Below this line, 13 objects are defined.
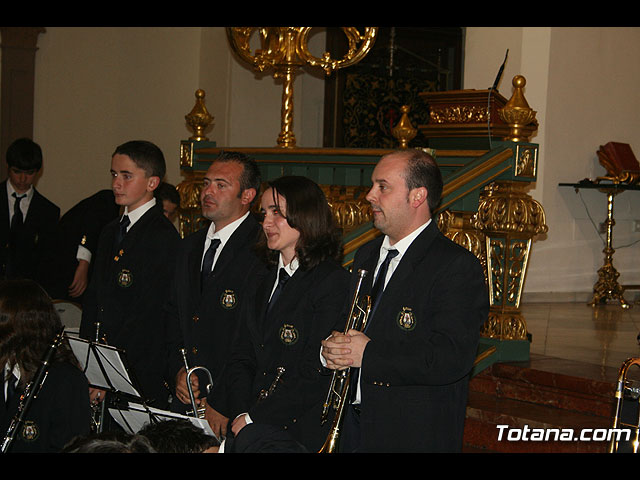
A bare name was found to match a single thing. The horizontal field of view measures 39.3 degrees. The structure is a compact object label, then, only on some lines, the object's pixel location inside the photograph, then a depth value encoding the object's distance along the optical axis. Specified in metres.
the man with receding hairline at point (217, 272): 4.16
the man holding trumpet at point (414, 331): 3.17
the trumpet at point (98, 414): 4.39
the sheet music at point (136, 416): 3.17
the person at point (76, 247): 6.45
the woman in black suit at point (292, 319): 3.56
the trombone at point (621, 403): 2.85
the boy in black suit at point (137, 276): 4.50
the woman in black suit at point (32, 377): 3.25
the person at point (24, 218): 6.50
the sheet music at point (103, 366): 3.69
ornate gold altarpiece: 5.34
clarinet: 3.06
